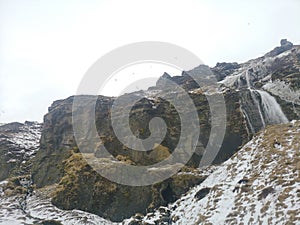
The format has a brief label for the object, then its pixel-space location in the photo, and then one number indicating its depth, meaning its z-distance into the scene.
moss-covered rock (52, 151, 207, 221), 38.62
